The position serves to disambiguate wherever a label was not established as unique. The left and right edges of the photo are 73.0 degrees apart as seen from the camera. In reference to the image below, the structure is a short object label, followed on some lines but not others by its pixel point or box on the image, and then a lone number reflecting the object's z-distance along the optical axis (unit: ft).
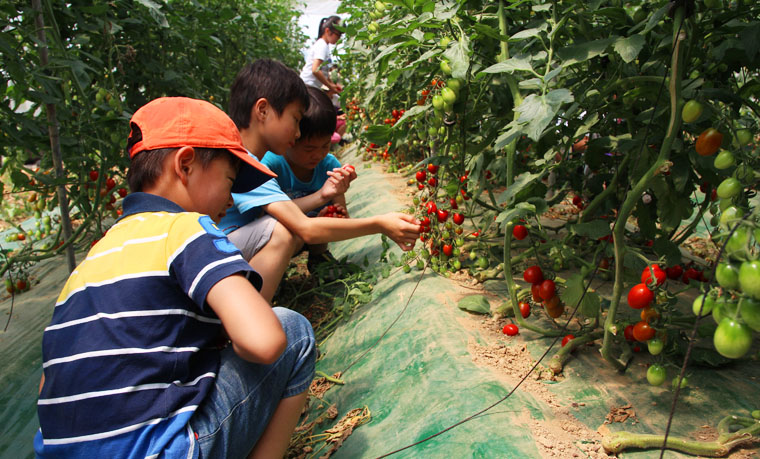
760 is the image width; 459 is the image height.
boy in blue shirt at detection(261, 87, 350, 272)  6.81
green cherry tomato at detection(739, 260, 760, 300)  1.68
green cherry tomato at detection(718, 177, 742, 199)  2.25
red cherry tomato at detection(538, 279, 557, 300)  4.07
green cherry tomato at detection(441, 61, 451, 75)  4.37
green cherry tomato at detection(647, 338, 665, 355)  3.34
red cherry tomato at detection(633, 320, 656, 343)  3.39
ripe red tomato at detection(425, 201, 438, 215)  5.97
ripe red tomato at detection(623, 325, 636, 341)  3.76
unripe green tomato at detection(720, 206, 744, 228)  2.08
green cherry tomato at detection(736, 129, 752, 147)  2.64
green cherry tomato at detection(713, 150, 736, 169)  2.49
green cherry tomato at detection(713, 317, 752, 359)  1.83
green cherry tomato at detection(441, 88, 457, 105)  4.62
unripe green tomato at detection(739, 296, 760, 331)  1.75
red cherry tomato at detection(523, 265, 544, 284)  4.17
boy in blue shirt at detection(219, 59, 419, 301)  5.71
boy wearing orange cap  2.81
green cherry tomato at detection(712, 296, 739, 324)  1.89
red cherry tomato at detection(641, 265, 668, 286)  3.25
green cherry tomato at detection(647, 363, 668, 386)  3.32
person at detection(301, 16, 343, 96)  15.10
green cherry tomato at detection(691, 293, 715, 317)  1.95
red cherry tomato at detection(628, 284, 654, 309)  3.28
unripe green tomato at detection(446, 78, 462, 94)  4.59
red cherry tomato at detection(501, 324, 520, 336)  4.63
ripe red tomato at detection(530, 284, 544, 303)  4.17
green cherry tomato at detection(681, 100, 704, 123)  2.81
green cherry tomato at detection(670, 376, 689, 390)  3.41
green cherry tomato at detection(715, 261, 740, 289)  1.81
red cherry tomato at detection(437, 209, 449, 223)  5.91
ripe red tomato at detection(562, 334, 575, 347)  4.20
